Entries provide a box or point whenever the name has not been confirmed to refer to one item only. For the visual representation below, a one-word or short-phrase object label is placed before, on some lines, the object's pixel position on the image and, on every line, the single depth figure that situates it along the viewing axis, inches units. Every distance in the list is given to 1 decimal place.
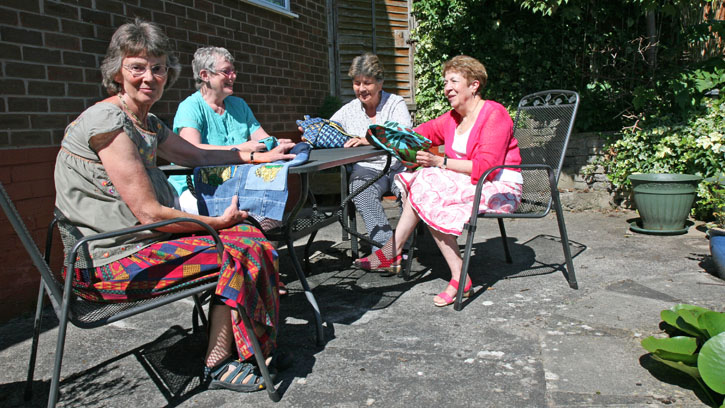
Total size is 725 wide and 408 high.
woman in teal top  127.4
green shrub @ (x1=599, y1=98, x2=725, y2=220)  196.2
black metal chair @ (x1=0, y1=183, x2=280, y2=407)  69.0
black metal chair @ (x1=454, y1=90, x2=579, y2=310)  131.5
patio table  100.2
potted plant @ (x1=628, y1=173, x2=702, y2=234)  188.1
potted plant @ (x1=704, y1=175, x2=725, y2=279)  135.7
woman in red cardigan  126.4
